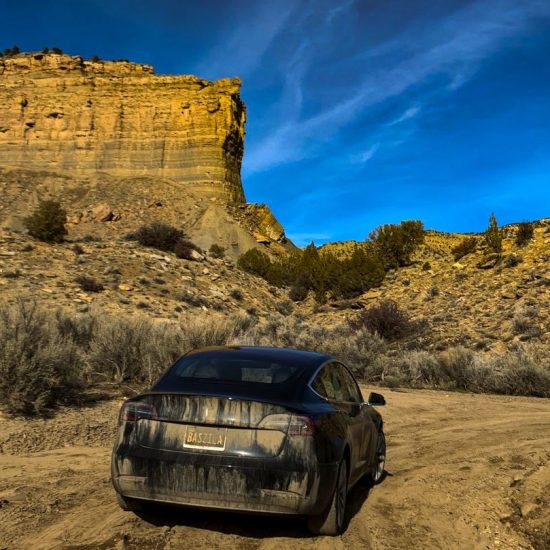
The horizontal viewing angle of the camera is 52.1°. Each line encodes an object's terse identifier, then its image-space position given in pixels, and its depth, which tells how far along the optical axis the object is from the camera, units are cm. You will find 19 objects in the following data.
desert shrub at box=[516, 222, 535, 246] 3391
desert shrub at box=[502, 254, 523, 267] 3153
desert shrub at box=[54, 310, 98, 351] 1365
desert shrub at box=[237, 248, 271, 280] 5084
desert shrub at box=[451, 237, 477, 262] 3738
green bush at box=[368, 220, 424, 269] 4172
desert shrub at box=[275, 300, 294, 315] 3388
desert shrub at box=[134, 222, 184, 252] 3619
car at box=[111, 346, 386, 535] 398
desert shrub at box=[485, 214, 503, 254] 3469
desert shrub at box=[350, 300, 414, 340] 2550
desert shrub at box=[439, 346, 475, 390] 1606
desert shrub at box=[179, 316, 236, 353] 1389
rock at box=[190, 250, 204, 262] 3547
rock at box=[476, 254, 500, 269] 3297
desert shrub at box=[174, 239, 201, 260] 3509
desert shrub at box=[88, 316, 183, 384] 1199
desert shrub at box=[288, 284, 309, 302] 4122
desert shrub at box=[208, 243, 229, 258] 5710
